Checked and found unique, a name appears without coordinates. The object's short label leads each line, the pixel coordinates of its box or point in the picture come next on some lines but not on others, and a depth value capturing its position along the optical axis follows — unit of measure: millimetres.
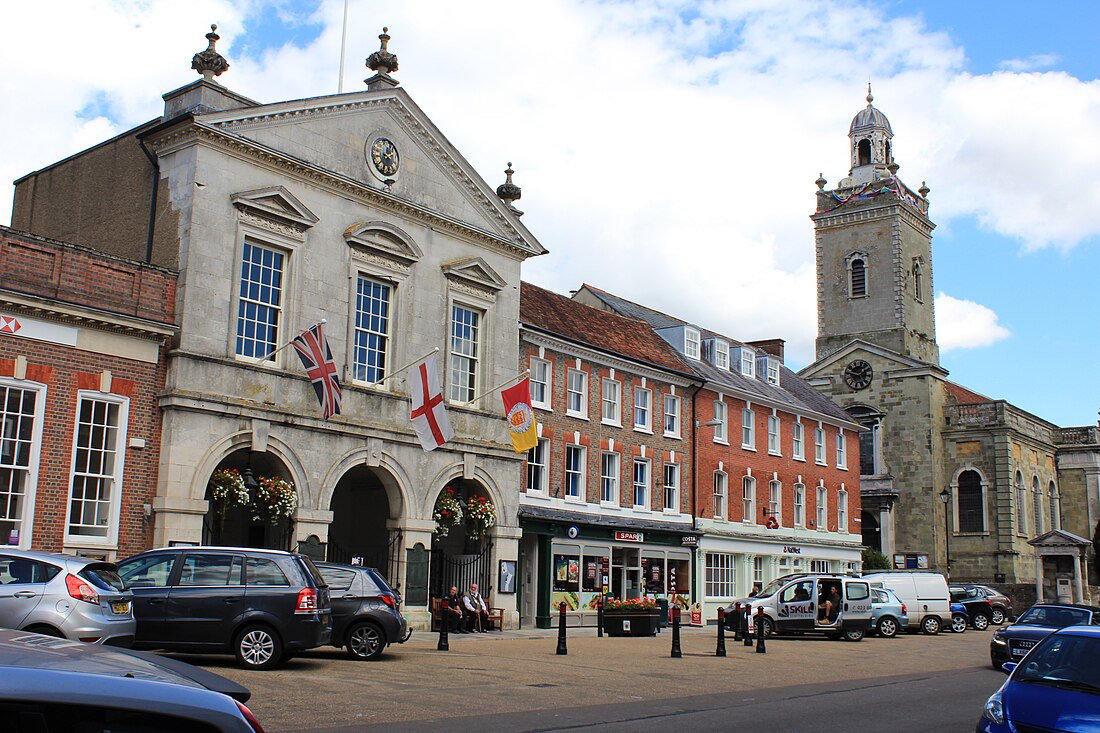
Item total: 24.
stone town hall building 23953
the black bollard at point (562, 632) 21906
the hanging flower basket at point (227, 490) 23625
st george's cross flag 25234
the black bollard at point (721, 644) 23516
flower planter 30109
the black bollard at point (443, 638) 21984
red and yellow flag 27859
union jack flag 23688
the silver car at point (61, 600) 13039
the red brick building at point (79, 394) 20531
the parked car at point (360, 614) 18719
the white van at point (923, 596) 35844
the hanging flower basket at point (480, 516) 30078
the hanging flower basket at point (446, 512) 29266
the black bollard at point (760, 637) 25016
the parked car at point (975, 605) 41438
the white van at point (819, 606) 31516
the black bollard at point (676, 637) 22539
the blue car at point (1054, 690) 8562
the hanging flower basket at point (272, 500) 24391
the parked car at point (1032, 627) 19925
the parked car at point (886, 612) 33625
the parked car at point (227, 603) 15820
